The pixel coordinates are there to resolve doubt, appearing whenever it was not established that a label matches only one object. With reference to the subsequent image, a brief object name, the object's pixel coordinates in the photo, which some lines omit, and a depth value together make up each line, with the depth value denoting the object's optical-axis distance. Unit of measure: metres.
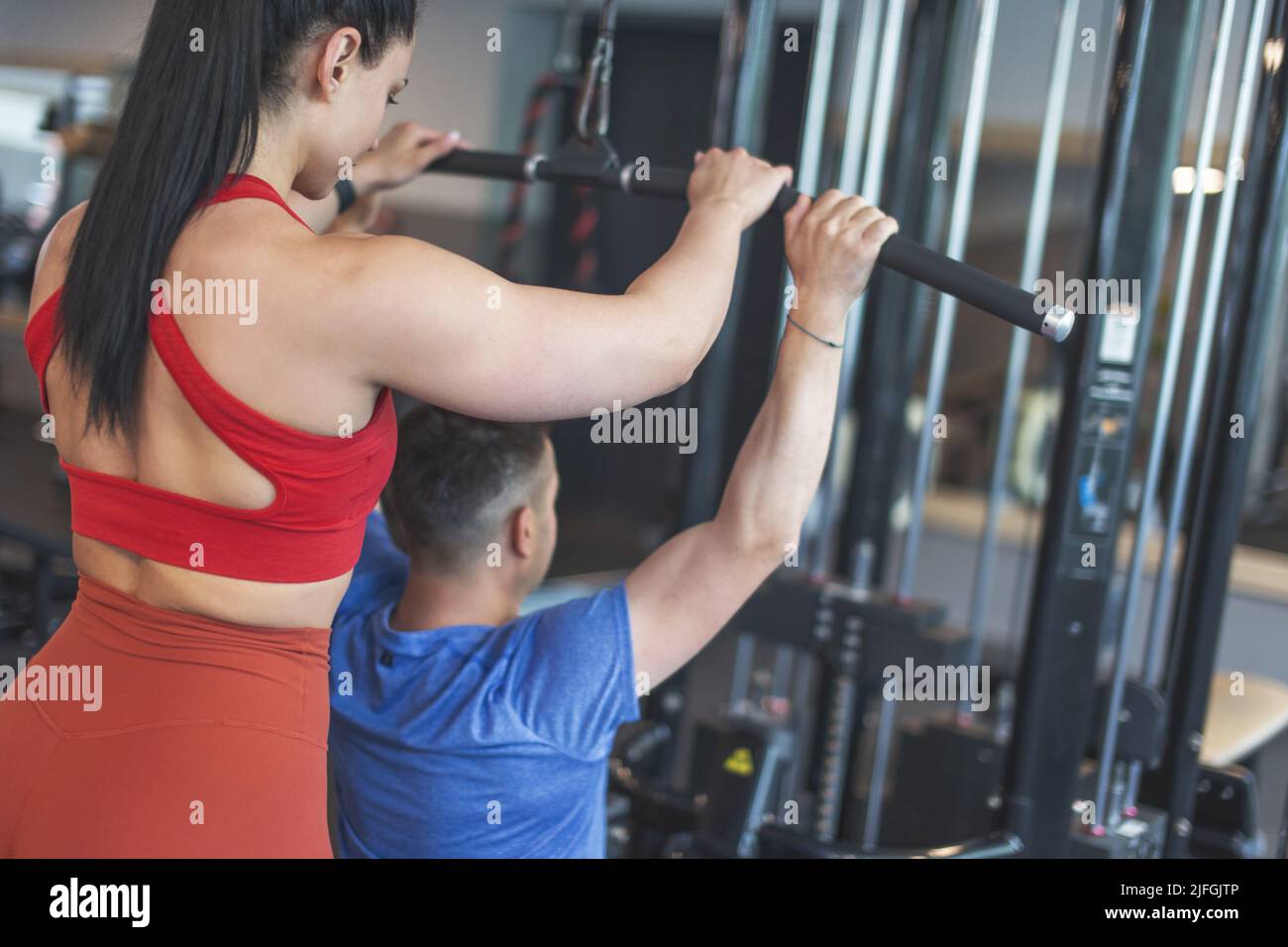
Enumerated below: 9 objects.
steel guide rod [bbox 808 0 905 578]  1.99
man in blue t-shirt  1.20
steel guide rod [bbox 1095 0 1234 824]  1.75
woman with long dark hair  0.92
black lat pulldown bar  1.10
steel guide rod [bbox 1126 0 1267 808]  1.65
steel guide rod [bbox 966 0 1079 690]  2.06
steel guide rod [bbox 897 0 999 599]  1.90
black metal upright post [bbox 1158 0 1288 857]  1.67
